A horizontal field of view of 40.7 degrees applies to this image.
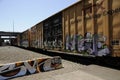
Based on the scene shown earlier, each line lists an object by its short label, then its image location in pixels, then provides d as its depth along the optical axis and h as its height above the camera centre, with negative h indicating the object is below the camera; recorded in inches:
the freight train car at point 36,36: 687.7 +51.1
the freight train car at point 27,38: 1003.8 +57.5
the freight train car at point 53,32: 493.3 +48.8
